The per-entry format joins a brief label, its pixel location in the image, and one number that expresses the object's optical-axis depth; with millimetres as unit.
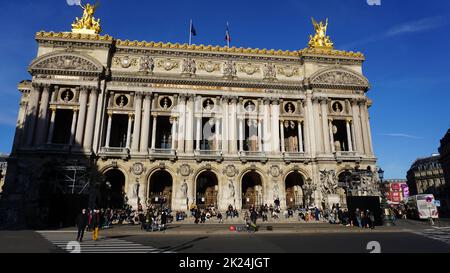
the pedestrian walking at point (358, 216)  27266
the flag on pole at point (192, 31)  46525
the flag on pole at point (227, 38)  47125
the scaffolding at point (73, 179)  32531
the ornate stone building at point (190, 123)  38406
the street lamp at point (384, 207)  30312
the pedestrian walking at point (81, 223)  17572
